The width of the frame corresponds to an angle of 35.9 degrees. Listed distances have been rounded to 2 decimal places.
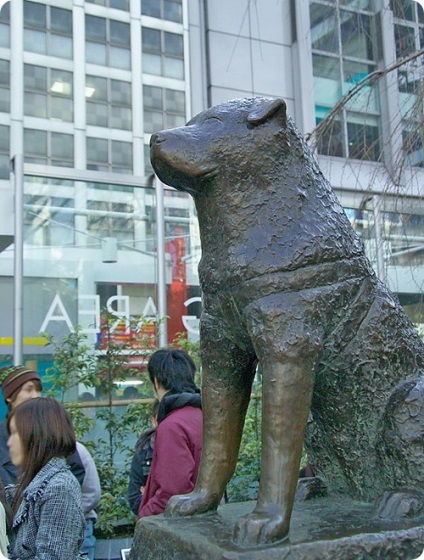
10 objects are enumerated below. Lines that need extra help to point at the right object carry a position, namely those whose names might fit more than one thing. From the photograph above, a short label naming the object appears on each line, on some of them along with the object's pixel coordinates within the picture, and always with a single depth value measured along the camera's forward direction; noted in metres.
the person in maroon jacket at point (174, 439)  2.65
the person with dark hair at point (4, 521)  2.01
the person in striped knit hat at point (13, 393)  3.27
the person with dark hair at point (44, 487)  2.19
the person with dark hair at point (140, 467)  3.15
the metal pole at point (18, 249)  5.93
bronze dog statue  1.51
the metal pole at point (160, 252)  6.50
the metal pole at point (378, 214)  3.35
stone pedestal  1.33
